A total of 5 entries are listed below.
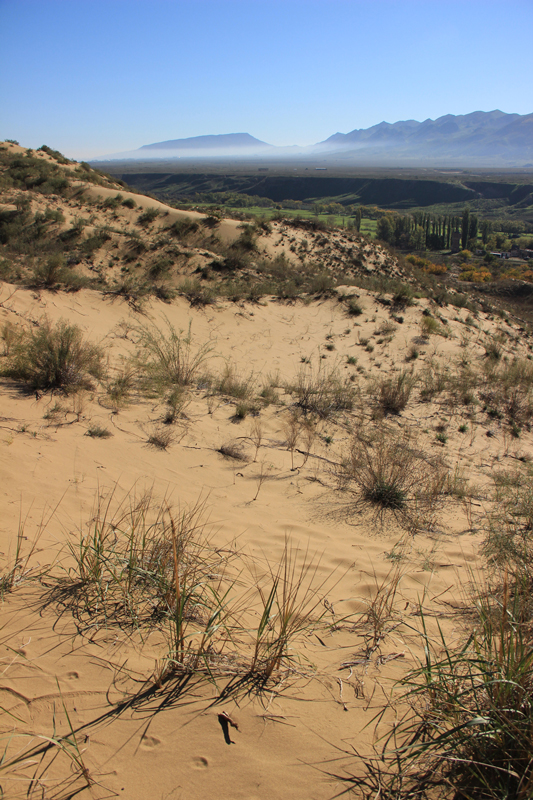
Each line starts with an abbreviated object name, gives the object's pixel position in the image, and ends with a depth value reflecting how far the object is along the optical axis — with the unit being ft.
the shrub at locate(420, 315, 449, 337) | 41.24
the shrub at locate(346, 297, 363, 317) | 46.55
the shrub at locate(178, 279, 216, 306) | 42.24
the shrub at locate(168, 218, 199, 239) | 62.80
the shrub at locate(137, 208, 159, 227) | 62.28
